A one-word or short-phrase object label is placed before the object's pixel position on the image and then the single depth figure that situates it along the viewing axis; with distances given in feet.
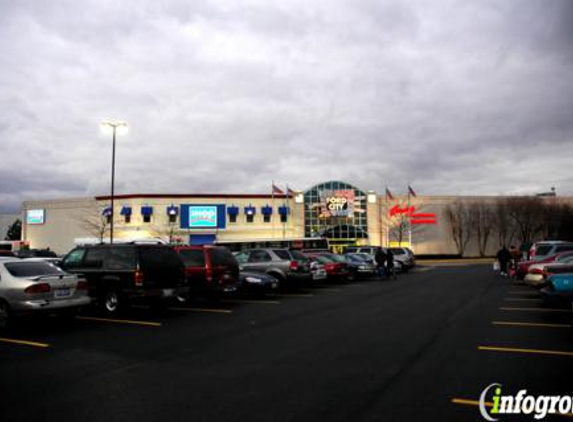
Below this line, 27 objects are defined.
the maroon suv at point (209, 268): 50.62
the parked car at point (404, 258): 117.60
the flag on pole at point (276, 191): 207.16
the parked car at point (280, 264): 65.00
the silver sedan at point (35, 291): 34.66
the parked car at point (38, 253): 92.02
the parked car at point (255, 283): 57.41
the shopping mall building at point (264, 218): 210.59
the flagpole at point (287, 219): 215.31
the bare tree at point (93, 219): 210.79
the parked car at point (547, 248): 69.24
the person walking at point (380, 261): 89.45
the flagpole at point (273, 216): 216.15
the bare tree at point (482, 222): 224.74
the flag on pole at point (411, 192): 205.42
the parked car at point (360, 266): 90.84
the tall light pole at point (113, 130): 92.73
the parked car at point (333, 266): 79.51
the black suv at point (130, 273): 41.73
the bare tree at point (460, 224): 224.74
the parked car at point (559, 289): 37.55
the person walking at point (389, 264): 90.50
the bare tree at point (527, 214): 224.74
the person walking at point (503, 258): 92.42
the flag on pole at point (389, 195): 214.69
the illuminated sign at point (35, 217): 231.30
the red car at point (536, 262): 53.40
